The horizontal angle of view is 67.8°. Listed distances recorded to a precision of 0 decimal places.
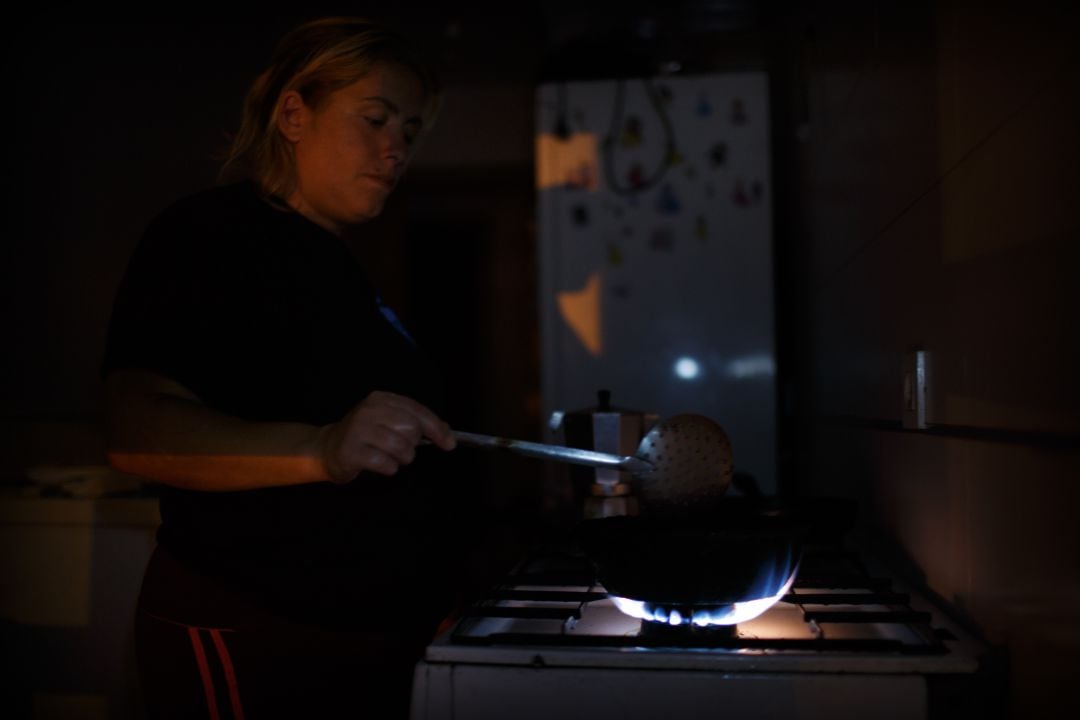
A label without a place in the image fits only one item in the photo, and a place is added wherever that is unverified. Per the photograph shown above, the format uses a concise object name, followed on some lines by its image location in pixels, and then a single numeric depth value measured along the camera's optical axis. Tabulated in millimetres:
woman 730
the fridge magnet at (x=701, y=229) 2092
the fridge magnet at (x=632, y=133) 2115
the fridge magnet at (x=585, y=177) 2133
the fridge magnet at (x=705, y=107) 2094
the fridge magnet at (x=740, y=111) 2084
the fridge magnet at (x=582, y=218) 2129
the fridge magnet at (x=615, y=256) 2113
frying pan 702
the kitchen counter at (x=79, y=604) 1460
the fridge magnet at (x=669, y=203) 2100
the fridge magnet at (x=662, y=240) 2098
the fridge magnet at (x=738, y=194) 2086
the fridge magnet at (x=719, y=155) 2092
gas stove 630
